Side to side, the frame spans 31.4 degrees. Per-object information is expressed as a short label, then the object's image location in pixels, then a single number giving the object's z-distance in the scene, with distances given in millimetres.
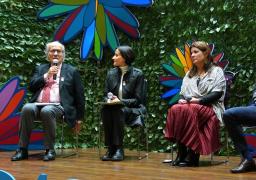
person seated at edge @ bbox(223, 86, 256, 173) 3197
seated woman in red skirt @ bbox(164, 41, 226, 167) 3494
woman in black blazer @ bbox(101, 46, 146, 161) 3992
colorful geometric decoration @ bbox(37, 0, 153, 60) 5543
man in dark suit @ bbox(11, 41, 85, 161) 4023
